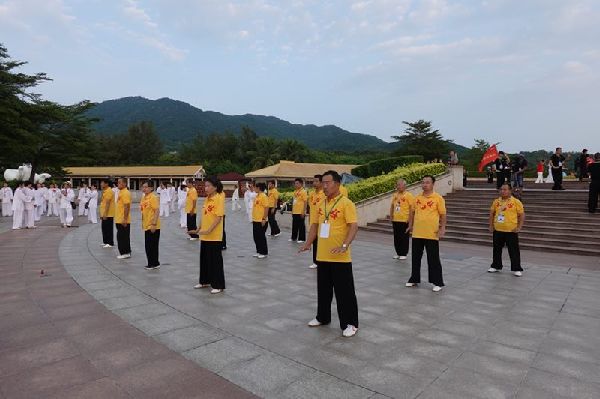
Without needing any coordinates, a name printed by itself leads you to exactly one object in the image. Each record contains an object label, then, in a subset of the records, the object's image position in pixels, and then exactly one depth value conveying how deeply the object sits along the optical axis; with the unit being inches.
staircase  413.2
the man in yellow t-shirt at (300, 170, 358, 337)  171.5
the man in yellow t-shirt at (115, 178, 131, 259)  336.1
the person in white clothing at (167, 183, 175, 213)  886.4
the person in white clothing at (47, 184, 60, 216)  783.5
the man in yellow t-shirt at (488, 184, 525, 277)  293.6
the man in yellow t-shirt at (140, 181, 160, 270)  302.4
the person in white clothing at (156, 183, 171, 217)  837.8
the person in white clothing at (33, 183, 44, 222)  734.5
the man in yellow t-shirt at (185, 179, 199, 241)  396.4
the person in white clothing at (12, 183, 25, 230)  562.9
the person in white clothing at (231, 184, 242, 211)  1003.3
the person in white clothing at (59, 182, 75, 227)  607.5
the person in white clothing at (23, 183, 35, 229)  575.2
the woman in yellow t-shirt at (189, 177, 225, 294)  238.7
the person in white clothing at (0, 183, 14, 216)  766.5
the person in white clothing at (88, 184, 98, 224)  670.6
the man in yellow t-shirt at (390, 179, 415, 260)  358.6
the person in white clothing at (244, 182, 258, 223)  739.1
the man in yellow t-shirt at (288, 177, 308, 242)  444.3
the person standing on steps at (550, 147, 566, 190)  606.9
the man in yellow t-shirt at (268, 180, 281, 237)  445.1
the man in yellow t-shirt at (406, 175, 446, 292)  249.0
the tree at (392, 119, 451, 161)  1924.2
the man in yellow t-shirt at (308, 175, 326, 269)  317.3
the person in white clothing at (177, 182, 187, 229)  629.3
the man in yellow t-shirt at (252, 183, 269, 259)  366.4
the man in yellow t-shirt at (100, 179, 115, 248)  386.6
